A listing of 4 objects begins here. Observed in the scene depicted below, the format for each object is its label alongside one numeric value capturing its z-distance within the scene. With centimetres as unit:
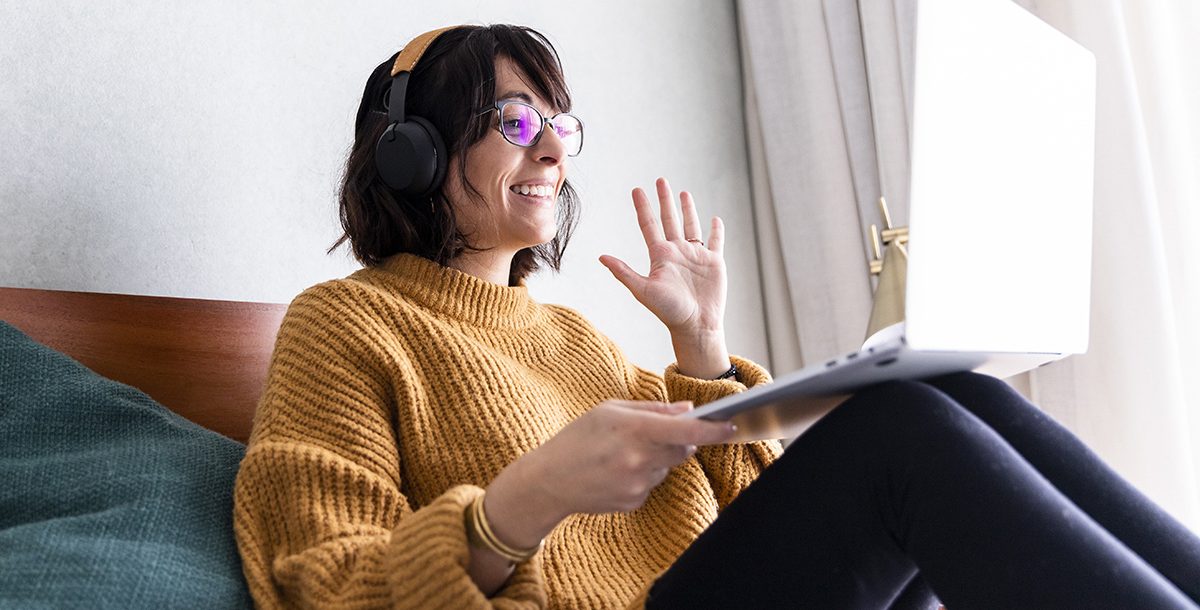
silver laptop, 73
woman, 77
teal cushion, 83
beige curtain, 173
